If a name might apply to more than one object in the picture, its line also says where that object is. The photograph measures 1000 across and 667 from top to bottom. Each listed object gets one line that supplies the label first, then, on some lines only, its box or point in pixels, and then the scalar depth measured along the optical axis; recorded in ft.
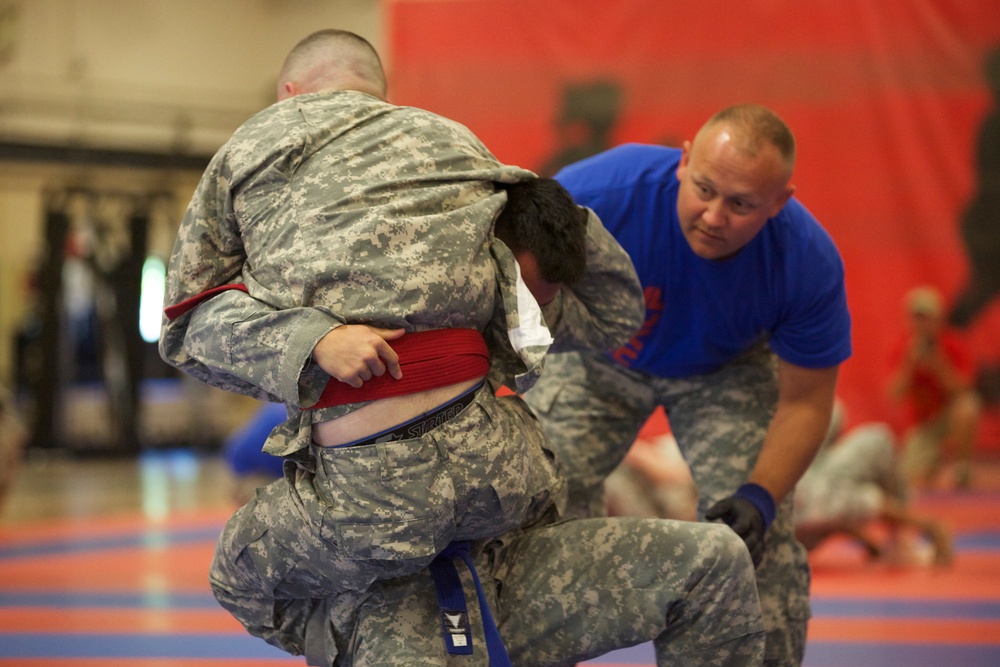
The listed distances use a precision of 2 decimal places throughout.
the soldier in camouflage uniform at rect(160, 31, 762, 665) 12.14
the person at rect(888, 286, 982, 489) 52.34
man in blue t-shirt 16.62
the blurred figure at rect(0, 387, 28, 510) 43.62
